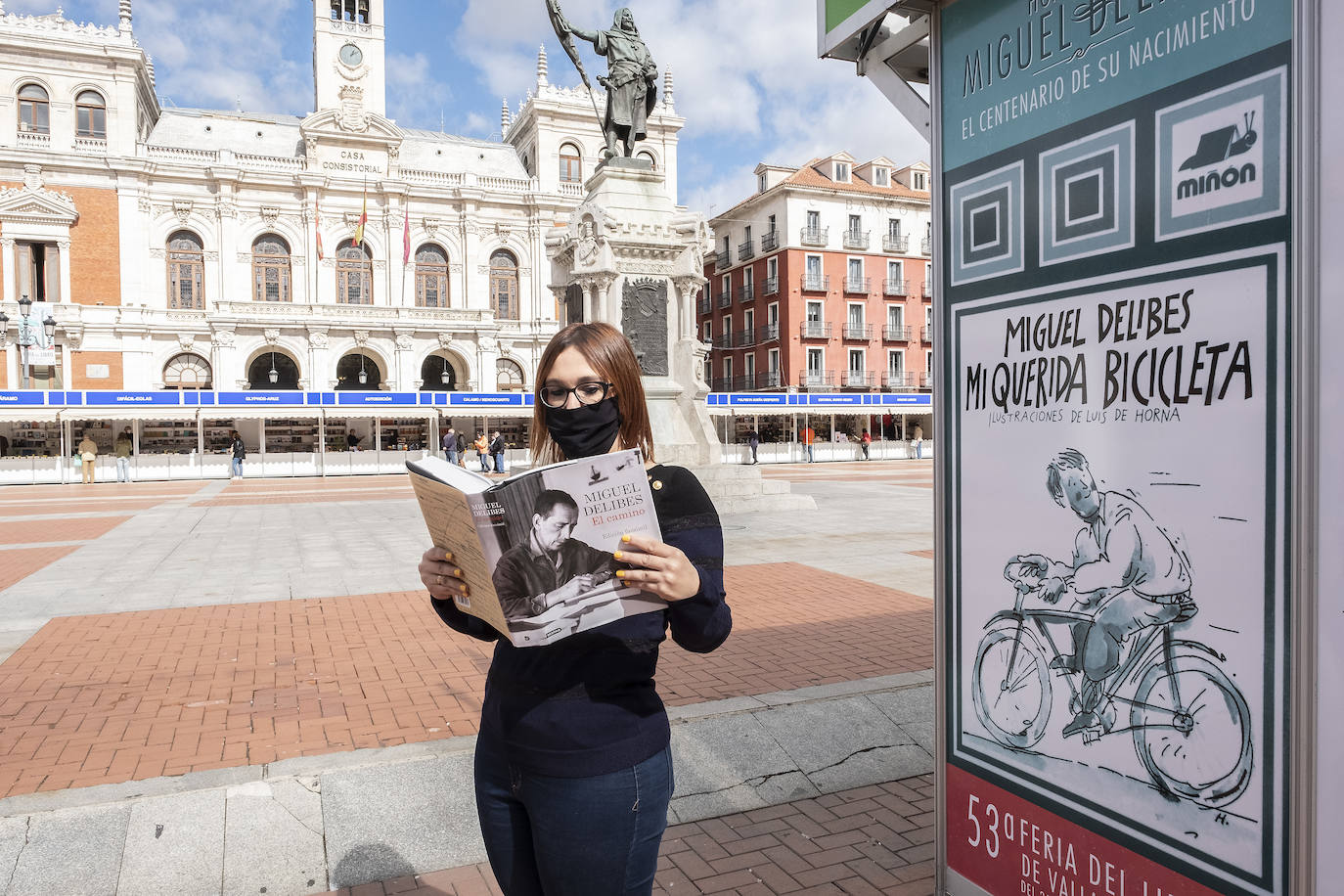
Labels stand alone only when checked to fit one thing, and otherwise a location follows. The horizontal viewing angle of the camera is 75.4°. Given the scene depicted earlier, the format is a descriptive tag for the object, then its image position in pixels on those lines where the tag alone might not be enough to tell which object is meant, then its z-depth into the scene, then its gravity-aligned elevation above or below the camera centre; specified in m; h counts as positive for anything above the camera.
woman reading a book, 1.79 -0.59
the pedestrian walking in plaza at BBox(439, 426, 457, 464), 27.05 -0.60
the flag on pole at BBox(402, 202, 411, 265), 42.16 +9.12
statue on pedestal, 14.70 +5.94
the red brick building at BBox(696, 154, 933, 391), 46.41 +7.82
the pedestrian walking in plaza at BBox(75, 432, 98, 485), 26.11 -0.82
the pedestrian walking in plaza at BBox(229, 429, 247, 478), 28.67 -0.79
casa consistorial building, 39.50 +9.58
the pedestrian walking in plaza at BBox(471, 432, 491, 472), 28.62 -0.84
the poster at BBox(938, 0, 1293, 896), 1.92 -0.06
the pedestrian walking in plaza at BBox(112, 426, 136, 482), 27.28 -0.91
